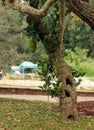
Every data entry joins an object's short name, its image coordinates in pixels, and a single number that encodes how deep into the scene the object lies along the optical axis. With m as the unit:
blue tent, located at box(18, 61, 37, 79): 62.25
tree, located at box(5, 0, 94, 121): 14.41
